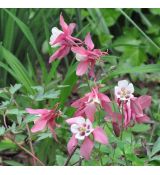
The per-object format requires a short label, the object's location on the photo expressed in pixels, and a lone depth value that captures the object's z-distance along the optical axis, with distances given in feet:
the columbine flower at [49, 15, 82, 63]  3.02
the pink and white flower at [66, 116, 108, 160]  2.76
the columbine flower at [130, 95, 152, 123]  2.88
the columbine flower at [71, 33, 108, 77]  2.91
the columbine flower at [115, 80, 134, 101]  2.83
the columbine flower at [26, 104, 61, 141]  2.93
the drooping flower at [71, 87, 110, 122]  2.79
